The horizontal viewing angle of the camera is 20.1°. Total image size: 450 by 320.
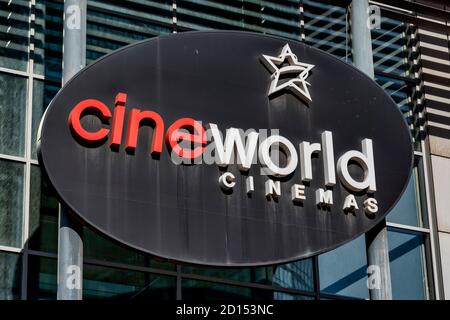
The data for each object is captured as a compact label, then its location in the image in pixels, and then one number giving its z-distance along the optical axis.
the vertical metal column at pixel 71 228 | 16.06
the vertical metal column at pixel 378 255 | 18.09
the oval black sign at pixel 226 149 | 16.55
